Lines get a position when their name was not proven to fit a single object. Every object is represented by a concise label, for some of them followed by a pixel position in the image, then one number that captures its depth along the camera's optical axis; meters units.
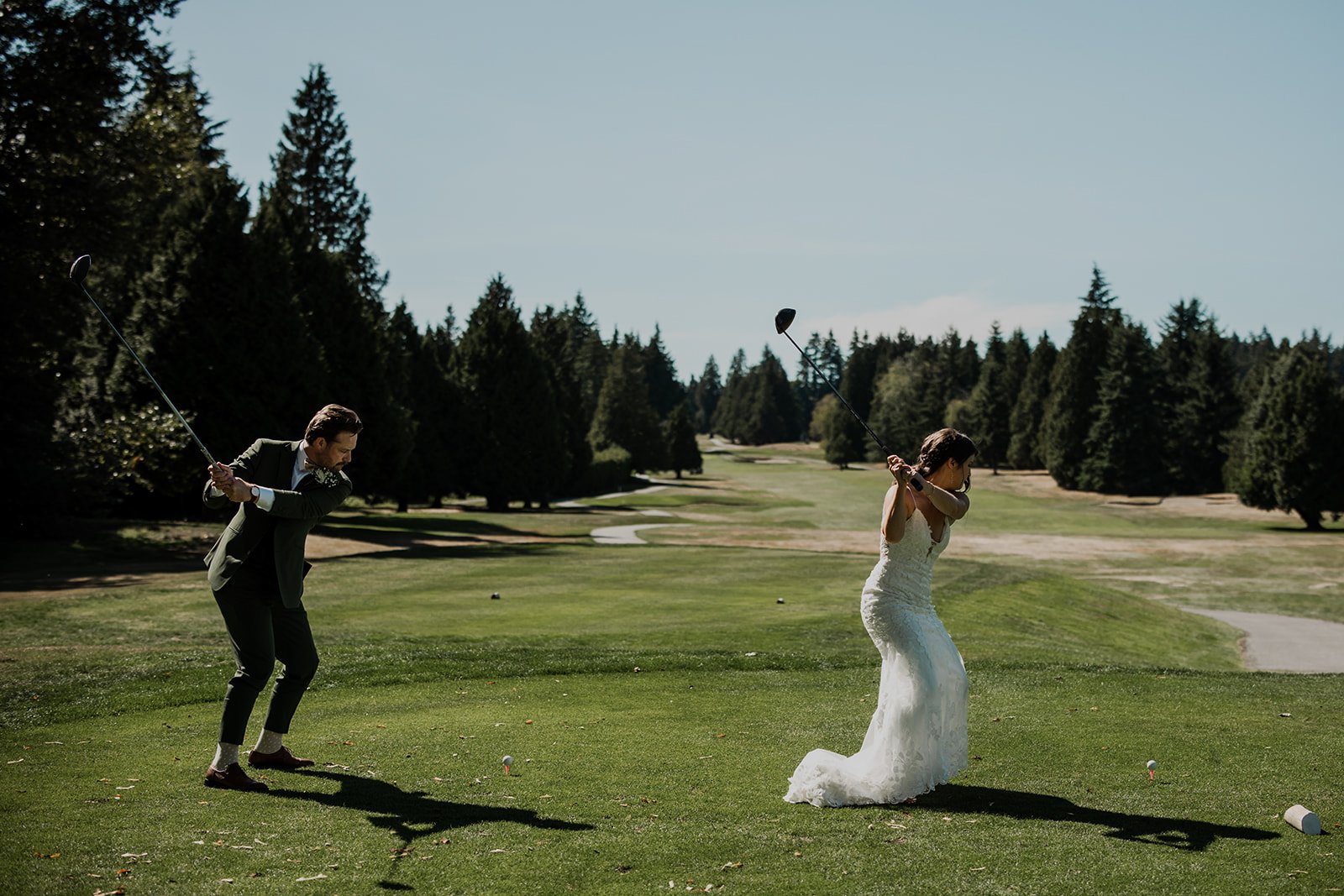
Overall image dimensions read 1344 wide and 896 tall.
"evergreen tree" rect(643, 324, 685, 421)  152.88
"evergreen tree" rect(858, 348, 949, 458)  113.07
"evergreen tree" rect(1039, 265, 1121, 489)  86.56
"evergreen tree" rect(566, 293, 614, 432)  125.25
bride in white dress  7.03
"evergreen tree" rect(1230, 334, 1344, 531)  54.78
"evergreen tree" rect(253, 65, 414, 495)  41.09
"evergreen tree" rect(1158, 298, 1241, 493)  83.88
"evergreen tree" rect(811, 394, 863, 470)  118.62
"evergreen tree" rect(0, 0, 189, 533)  28.59
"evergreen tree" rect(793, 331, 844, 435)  181.44
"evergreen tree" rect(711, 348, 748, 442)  174.62
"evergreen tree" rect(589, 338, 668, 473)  91.44
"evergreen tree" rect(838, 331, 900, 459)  135.62
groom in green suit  7.21
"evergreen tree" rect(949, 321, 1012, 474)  105.38
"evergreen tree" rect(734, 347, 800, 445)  165.50
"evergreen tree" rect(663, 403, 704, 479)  104.06
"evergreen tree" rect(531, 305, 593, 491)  60.42
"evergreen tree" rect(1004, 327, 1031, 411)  108.38
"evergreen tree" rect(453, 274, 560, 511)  56.56
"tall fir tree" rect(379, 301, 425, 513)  42.53
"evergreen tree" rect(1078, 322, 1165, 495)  82.62
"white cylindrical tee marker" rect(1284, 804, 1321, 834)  6.27
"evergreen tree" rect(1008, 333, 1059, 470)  100.94
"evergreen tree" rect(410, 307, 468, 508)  55.78
